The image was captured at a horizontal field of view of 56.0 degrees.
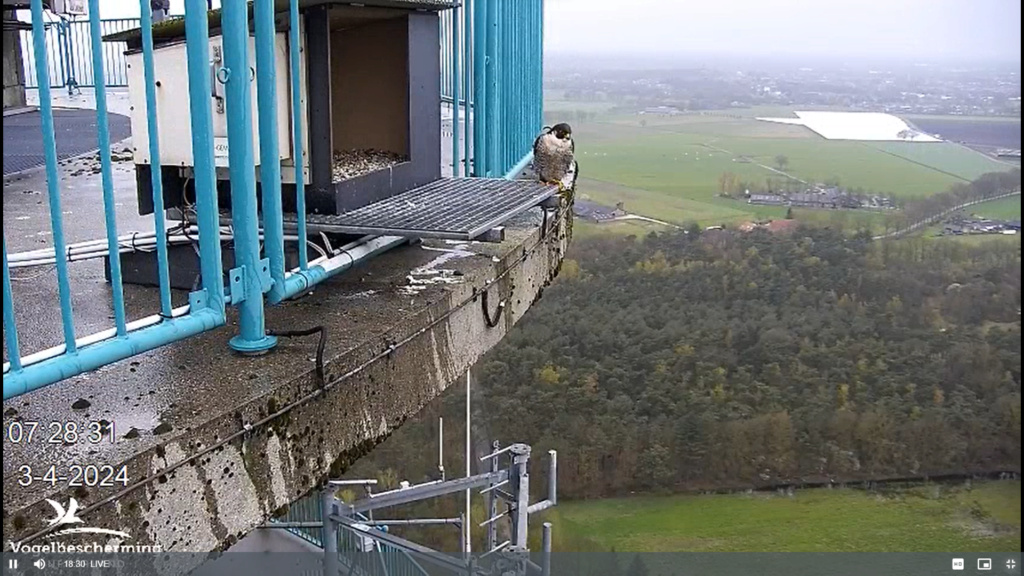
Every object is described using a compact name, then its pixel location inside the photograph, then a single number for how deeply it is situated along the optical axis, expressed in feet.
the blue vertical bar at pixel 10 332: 6.09
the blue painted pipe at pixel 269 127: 8.80
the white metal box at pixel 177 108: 10.14
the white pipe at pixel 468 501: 18.54
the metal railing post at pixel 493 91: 16.61
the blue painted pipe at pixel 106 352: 6.43
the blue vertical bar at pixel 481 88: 16.19
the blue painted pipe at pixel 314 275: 9.48
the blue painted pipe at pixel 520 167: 19.49
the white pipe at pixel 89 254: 11.20
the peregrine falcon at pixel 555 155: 17.65
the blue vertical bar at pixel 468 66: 15.69
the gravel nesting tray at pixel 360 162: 12.17
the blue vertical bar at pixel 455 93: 15.11
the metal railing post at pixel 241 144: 8.24
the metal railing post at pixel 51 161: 6.09
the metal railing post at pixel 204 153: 7.71
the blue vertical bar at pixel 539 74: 23.72
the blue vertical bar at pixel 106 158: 6.68
